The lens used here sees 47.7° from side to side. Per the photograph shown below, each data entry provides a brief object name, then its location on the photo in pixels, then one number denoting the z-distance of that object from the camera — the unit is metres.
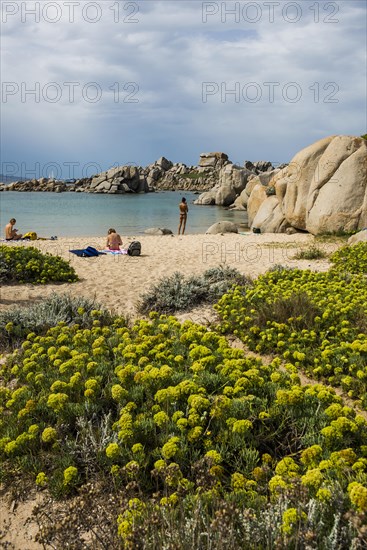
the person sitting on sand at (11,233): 21.97
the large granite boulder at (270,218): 25.48
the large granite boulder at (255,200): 30.84
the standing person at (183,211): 27.19
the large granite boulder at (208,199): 64.94
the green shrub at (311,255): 15.40
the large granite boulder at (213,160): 157.84
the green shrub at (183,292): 9.47
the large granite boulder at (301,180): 22.80
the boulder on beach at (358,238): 16.31
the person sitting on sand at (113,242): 18.67
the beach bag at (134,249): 17.08
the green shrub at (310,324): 5.81
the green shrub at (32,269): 12.07
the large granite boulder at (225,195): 61.75
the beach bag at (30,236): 23.02
